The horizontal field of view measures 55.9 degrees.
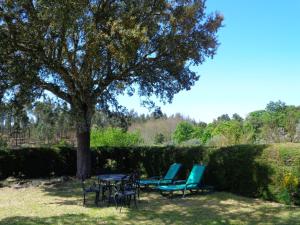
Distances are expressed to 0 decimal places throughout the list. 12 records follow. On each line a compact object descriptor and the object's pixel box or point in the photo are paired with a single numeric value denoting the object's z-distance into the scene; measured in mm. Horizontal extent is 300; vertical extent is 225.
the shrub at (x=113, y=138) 21894
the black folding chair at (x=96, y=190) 7859
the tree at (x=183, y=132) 32605
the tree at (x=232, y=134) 16007
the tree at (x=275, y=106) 54481
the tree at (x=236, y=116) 48020
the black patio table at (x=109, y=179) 8146
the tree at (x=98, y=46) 9739
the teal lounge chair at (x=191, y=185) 8929
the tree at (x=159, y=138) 31324
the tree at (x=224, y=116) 55185
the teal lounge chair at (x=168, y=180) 10053
